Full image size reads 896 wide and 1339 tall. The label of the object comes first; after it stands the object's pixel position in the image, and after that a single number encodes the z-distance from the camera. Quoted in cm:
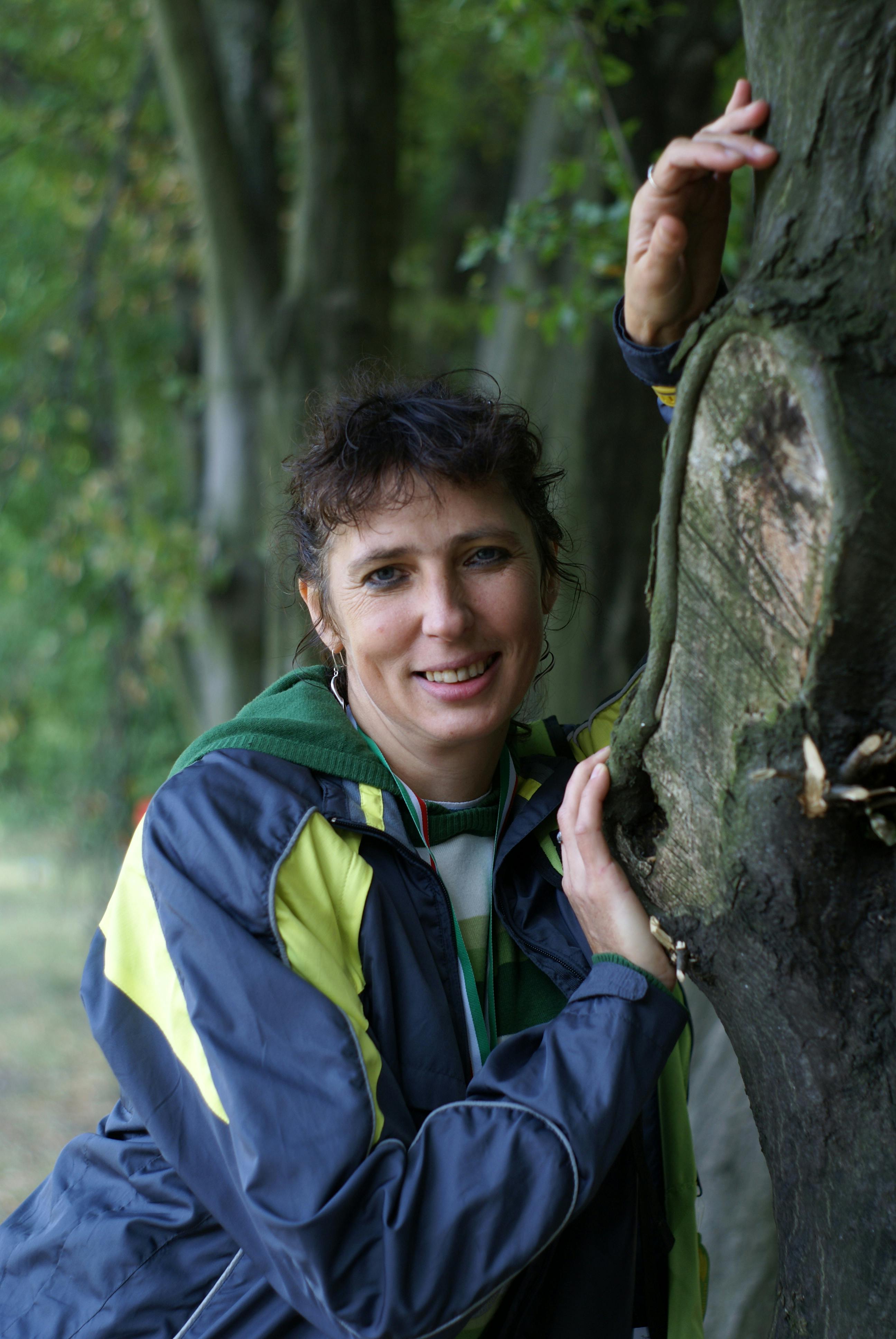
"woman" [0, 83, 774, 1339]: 137
